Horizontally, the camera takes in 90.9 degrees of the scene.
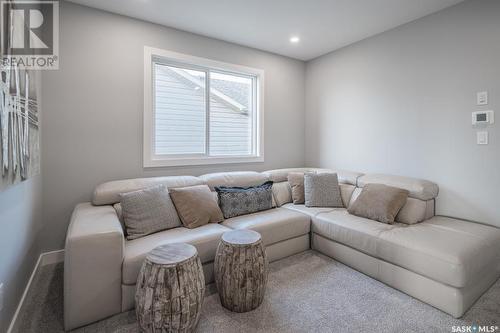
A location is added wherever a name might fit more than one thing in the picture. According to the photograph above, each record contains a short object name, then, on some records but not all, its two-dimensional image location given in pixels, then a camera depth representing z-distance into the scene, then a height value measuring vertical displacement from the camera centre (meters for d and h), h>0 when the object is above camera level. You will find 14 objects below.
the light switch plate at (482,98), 2.39 +0.66
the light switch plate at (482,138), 2.39 +0.27
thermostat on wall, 2.35 +0.47
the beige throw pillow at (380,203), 2.53 -0.40
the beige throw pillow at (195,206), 2.38 -0.41
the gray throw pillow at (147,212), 2.16 -0.43
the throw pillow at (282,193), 3.28 -0.38
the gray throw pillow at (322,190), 3.12 -0.33
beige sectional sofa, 1.66 -0.65
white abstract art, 1.28 +0.25
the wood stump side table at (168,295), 1.45 -0.78
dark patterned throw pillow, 2.74 -0.40
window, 3.01 +0.75
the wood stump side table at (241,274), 1.76 -0.79
